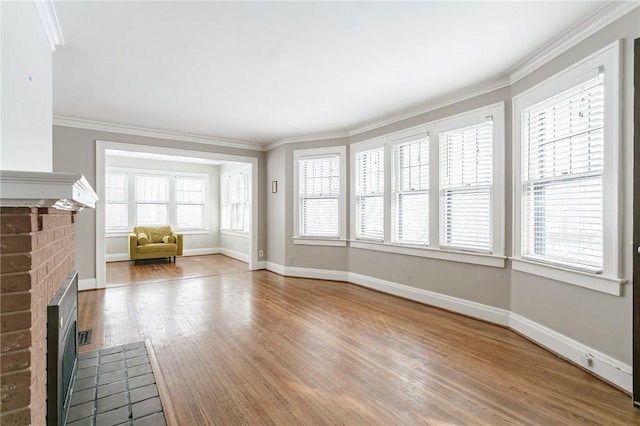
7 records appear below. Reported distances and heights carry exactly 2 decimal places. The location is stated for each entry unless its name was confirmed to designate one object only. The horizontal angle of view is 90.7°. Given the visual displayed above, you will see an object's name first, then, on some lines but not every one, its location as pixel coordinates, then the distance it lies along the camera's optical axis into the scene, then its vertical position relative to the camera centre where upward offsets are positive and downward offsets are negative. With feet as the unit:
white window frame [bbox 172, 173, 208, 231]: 27.91 +1.49
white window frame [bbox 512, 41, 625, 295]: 7.17 +1.02
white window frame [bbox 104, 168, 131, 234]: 25.30 +0.65
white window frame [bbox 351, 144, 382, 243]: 15.44 +0.84
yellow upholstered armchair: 23.24 -2.45
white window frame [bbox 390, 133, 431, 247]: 14.64 +0.87
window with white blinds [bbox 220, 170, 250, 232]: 25.89 +0.79
